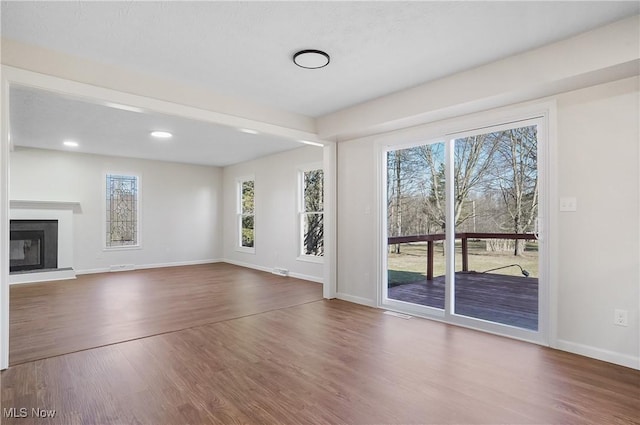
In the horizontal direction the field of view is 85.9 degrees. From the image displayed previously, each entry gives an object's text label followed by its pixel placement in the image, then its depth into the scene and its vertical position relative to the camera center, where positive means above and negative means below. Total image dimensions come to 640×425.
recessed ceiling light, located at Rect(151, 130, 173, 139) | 5.27 +1.25
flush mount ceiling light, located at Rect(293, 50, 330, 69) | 2.83 +1.33
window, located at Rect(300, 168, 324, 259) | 6.29 +0.03
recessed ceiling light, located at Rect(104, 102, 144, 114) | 3.10 +0.99
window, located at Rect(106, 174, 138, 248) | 7.36 +0.07
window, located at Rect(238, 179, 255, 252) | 8.02 -0.02
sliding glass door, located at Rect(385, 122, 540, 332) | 3.37 -0.12
